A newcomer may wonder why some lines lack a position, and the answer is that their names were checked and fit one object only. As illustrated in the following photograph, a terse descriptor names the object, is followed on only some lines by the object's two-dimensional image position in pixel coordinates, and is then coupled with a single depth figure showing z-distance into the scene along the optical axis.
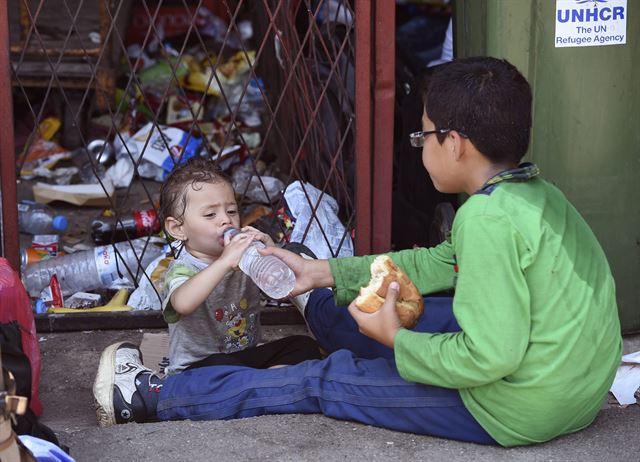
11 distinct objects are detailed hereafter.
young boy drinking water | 2.96
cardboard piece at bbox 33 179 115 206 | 5.15
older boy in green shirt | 2.28
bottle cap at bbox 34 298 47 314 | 3.75
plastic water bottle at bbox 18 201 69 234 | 4.84
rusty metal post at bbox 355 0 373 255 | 3.42
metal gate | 3.50
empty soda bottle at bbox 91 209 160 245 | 4.42
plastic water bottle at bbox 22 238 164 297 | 4.07
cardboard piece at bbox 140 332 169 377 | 3.40
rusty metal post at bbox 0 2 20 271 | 3.30
